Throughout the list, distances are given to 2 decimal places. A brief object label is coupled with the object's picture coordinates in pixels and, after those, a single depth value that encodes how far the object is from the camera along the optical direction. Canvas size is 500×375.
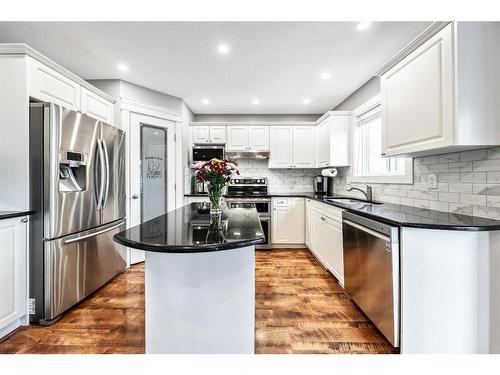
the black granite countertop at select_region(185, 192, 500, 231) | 1.48
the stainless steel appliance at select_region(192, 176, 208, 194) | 4.68
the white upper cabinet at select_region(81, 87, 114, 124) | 2.78
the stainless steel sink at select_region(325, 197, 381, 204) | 3.20
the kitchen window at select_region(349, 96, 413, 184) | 2.84
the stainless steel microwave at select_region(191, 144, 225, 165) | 4.50
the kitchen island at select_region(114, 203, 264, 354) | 1.32
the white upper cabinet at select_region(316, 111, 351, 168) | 3.84
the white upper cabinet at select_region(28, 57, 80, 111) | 2.10
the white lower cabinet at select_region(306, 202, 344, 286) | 2.73
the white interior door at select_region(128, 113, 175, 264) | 3.53
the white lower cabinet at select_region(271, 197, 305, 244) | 4.30
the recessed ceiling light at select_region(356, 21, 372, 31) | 2.13
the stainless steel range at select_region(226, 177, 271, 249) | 4.28
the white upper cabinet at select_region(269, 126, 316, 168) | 4.66
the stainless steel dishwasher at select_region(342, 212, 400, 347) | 1.64
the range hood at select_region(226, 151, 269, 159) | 4.65
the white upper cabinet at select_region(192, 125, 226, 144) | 4.61
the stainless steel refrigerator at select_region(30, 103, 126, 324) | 2.06
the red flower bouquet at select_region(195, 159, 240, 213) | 1.96
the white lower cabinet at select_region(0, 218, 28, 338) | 1.85
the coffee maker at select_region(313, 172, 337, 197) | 4.48
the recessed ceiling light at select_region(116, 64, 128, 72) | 2.95
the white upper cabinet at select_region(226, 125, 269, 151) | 4.63
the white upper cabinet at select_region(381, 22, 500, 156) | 1.54
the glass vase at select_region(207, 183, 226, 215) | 2.02
